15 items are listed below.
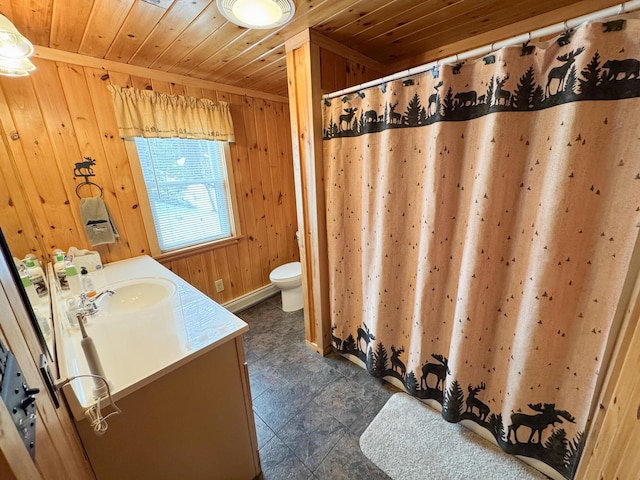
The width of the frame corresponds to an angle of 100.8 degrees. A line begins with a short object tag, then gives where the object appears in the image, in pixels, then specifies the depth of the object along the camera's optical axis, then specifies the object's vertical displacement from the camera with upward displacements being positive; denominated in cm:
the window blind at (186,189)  205 -12
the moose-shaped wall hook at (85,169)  170 +7
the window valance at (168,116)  180 +43
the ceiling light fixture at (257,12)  112 +68
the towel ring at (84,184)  172 -4
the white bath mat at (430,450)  125 -142
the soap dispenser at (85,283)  136 -53
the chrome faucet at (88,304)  118 -55
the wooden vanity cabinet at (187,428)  84 -87
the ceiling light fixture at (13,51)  93 +49
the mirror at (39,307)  60 -48
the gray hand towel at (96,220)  173 -27
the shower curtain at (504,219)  86 -24
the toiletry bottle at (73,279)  140 -51
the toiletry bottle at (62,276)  141 -49
